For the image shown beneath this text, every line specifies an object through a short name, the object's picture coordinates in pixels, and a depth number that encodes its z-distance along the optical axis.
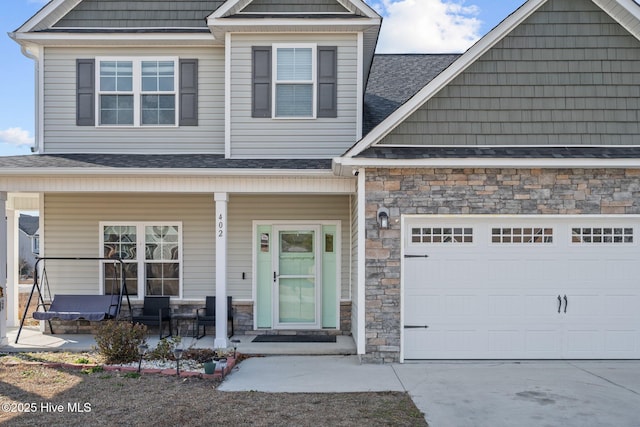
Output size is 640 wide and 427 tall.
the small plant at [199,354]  8.48
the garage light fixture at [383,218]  8.71
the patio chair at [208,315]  10.70
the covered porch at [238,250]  11.20
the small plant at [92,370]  8.05
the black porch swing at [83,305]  10.07
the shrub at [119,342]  8.31
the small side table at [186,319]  10.90
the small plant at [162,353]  8.55
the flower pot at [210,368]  7.77
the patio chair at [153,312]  10.61
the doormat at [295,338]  10.36
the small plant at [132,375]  7.82
